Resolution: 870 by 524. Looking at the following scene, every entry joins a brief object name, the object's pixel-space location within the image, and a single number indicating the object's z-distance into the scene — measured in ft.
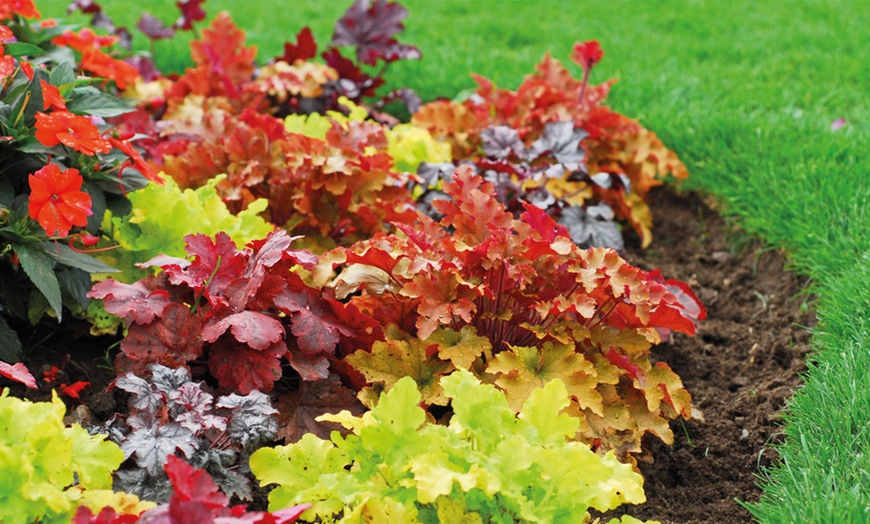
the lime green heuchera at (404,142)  7.98
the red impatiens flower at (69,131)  6.17
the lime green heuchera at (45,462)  5.56
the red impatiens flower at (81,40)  7.39
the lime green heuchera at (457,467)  5.67
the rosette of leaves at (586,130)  8.15
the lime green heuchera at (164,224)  6.82
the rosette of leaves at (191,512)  5.41
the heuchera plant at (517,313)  6.37
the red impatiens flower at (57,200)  6.08
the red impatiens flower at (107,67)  7.31
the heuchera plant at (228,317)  6.28
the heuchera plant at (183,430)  5.92
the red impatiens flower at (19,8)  6.77
